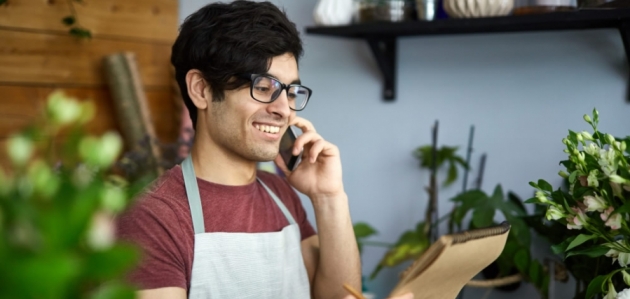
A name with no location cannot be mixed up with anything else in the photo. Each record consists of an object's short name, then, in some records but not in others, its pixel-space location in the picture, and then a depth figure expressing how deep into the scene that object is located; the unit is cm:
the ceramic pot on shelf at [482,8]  176
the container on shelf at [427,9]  191
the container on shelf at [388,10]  196
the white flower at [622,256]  119
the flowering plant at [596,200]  116
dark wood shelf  160
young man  142
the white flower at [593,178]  118
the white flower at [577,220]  122
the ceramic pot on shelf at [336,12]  206
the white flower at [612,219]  117
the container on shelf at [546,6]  166
